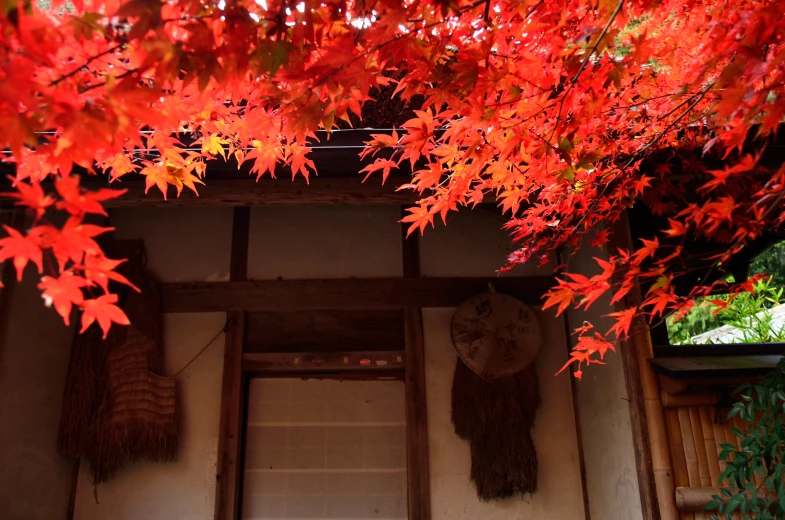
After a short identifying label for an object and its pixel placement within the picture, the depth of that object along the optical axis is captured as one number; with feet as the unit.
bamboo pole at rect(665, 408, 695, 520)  9.48
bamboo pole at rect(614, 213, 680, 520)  9.38
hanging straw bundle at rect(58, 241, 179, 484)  12.80
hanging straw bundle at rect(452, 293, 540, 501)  12.74
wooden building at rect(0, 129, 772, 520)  12.16
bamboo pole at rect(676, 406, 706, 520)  9.48
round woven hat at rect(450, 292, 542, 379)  12.94
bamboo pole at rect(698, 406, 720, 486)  9.48
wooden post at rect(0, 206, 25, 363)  11.18
